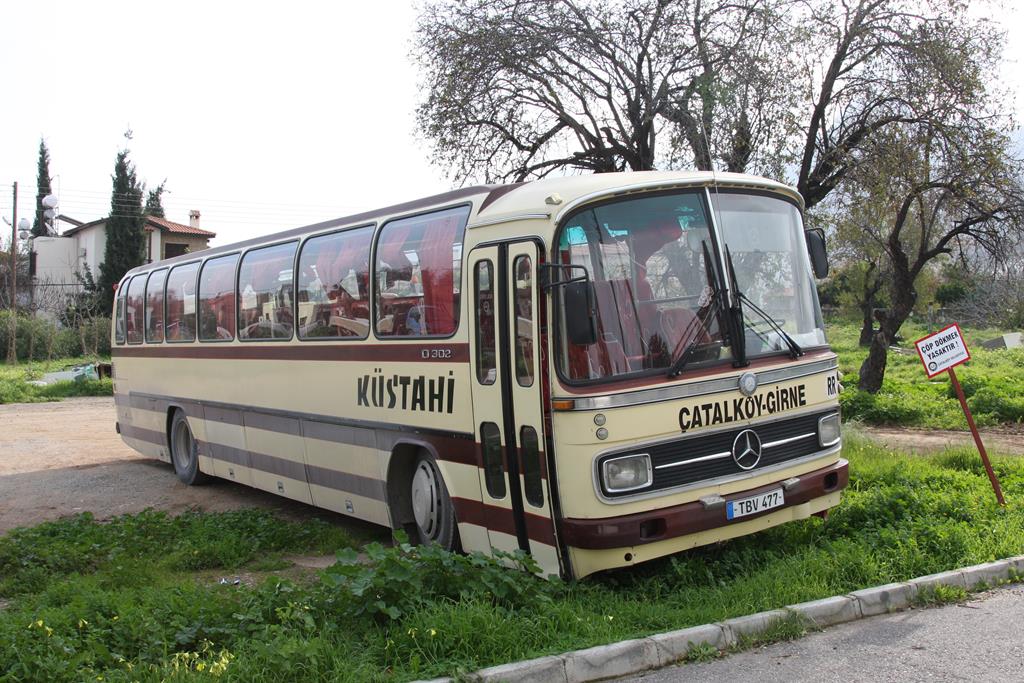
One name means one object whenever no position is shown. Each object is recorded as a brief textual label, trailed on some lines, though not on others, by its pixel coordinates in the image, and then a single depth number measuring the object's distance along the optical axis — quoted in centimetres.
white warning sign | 895
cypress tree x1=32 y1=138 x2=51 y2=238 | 7415
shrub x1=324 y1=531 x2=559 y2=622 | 583
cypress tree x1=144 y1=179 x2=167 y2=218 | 6285
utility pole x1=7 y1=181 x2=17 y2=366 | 3503
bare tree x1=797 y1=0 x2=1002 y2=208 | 1560
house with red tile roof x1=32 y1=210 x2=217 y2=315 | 6412
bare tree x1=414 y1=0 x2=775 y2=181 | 1661
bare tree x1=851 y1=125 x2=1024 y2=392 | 1569
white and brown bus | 641
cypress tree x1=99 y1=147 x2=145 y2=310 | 5775
